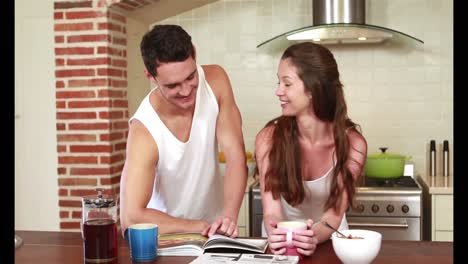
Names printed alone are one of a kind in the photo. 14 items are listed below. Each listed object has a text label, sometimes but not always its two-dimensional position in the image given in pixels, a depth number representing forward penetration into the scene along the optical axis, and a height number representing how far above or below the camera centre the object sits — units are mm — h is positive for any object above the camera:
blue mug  1750 -349
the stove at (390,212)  3670 -546
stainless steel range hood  3908 +637
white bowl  1600 -338
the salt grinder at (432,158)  4164 -241
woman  2334 -92
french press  1694 -294
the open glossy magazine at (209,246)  1823 -380
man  2193 -80
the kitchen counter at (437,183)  3648 -378
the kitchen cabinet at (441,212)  3650 -539
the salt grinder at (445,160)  4133 -250
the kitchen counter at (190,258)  1759 -405
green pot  3961 -279
